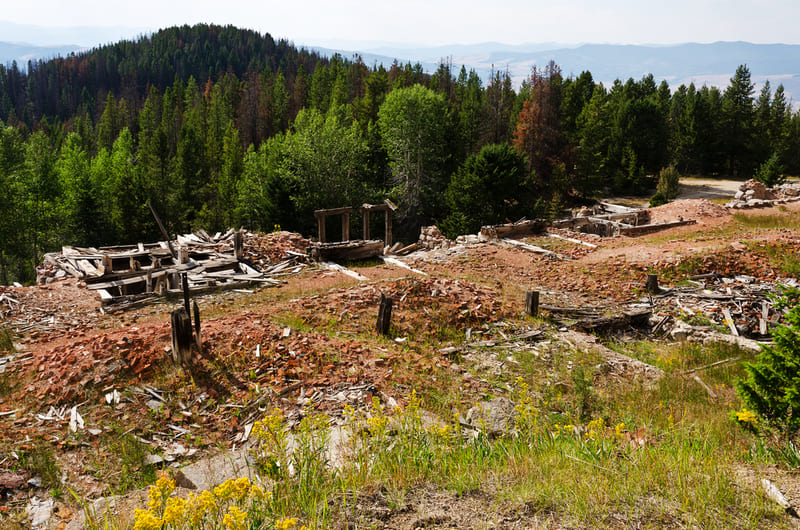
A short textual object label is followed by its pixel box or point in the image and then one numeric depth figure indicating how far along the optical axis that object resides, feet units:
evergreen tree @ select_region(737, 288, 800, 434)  17.69
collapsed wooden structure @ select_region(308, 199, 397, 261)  71.97
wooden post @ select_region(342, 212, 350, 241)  86.89
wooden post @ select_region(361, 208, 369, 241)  88.33
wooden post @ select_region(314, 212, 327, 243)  82.23
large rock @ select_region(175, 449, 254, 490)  19.30
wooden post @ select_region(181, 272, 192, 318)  34.36
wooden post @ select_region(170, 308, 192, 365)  29.94
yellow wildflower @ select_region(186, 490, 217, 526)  10.82
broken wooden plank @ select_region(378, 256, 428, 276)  67.46
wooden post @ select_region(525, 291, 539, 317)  43.21
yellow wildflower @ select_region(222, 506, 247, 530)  10.49
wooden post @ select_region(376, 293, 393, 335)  38.14
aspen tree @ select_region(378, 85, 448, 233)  145.59
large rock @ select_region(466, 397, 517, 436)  21.31
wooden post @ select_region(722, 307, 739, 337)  38.91
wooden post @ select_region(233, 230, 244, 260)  67.77
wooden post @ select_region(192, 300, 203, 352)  32.01
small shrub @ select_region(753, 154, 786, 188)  141.38
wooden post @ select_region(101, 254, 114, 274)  62.03
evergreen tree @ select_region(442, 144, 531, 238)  108.06
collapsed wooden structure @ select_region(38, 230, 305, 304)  59.67
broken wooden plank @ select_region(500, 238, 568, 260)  68.75
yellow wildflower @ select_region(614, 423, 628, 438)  17.28
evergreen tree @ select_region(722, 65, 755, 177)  193.06
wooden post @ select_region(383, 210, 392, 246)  90.43
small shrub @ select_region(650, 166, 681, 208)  135.74
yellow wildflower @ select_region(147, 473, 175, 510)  10.89
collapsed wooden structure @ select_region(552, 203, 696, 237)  86.69
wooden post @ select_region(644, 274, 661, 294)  49.70
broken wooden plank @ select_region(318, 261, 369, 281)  62.13
